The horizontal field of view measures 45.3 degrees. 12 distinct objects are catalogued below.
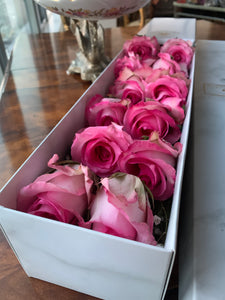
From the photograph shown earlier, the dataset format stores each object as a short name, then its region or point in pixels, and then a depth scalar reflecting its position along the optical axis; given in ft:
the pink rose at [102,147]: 0.89
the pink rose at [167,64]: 1.50
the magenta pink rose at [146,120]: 1.06
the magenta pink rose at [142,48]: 1.77
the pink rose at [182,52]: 1.69
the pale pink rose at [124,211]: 0.68
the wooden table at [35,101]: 0.89
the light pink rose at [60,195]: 0.74
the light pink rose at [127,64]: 1.58
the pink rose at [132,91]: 1.31
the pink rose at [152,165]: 0.83
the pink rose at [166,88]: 1.26
